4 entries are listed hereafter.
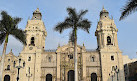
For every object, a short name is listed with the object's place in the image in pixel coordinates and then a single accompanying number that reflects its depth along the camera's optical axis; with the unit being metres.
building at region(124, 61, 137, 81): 48.50
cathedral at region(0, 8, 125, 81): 41.22
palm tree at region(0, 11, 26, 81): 21.38
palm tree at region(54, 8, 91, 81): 22.09
